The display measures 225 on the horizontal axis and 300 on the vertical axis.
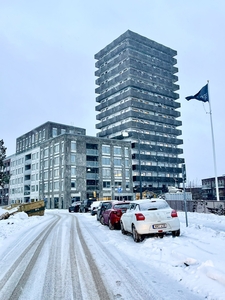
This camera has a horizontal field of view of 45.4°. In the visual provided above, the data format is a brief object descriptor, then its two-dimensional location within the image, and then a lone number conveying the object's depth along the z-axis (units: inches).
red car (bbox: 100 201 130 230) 549.3
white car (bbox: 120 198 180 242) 370.6
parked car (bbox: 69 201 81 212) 1582.1
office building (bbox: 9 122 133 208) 2388.0
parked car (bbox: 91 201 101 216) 1146.7
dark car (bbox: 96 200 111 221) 705.8
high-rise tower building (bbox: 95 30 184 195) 3211.1
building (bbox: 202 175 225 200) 2941.4
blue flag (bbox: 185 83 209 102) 990.4
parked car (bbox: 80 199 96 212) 1473.8
